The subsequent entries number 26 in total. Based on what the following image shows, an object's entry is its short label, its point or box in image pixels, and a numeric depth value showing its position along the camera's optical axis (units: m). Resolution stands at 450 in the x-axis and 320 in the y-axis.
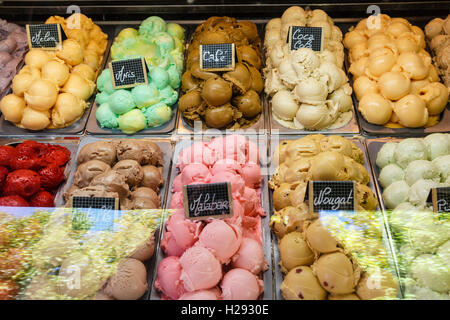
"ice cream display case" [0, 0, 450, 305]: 0.46
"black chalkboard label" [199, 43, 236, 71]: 0.68
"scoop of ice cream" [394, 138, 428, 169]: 0.59
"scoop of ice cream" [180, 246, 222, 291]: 0.45
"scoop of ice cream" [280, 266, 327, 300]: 0.45
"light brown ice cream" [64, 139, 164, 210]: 0.54
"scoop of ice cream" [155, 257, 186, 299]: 0.47
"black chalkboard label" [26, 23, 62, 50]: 0.75
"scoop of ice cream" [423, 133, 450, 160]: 0.59
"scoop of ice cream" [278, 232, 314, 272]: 0.48
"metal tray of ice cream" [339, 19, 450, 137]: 0.67
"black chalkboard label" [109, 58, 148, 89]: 0.70
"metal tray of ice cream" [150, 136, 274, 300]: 0.49
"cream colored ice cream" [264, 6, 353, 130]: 0.67
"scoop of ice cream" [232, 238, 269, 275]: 0.49
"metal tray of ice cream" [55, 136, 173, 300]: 0.51
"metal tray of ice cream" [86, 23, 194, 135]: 0.69
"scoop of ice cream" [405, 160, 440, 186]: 0.55
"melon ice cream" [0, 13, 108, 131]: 0.68
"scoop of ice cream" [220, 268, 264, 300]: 0.46
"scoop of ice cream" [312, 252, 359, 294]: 0.44
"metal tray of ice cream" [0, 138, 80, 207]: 0.64
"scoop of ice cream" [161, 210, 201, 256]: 0.49
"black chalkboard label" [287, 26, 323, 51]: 0.72
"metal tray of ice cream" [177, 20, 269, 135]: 0.68
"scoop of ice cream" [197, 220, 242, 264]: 0.47
